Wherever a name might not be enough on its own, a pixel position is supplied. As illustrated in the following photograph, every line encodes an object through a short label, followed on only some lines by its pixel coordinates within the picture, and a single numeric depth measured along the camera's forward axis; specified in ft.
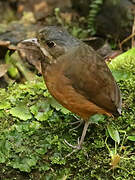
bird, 11.82
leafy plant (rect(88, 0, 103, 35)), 21.96
